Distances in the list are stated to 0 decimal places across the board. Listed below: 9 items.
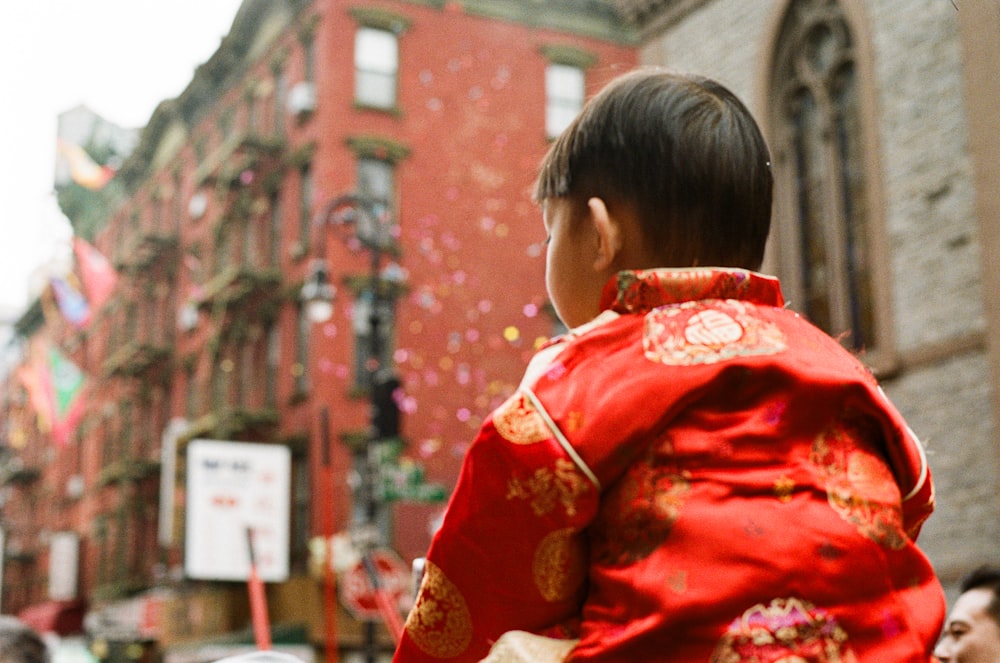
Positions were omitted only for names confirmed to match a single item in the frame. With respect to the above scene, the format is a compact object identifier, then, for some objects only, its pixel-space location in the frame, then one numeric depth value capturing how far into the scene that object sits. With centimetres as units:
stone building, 1132
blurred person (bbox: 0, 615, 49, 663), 488
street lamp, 1544
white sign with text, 1234
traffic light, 1572
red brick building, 2614
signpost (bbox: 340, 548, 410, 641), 1662
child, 161
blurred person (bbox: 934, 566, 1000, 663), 368
